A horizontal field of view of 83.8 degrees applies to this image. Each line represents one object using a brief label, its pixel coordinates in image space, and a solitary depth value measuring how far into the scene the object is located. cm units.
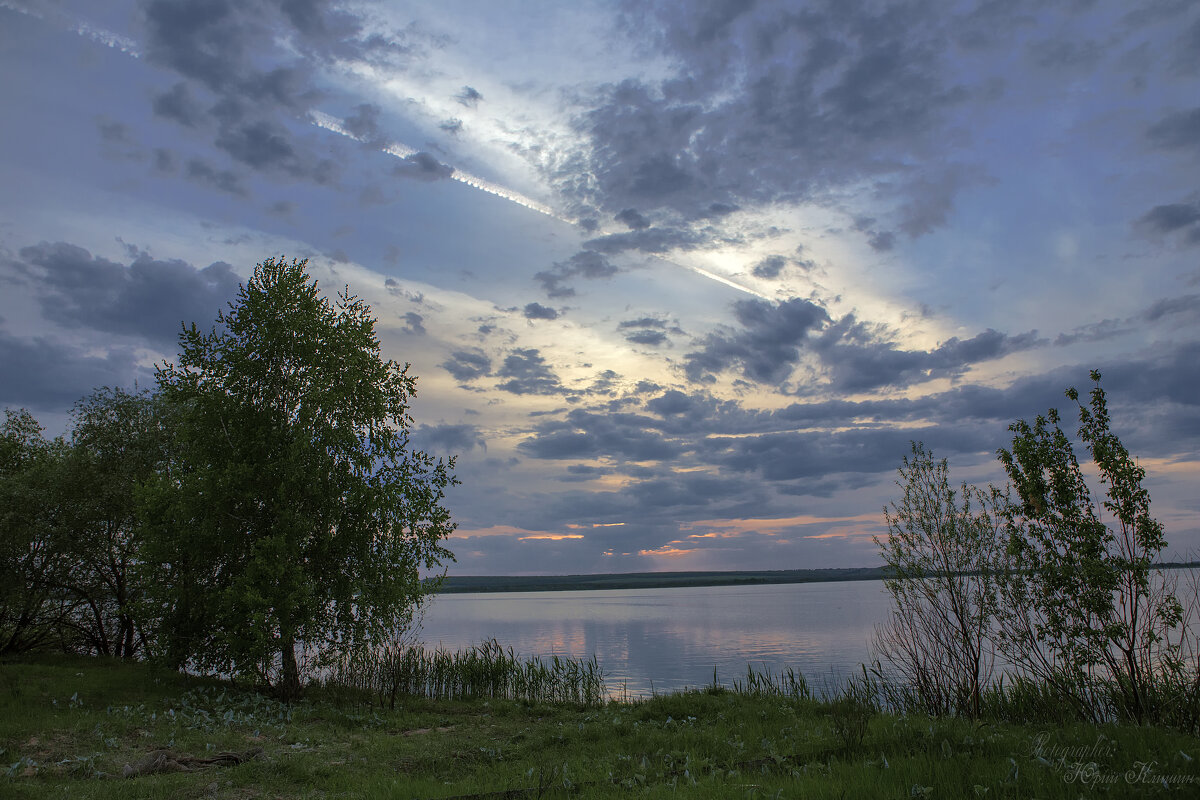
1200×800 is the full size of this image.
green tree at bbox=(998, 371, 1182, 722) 1405
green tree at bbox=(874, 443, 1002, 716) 1692
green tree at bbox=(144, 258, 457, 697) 2228
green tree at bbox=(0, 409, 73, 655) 2470
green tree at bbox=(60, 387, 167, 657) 2577
